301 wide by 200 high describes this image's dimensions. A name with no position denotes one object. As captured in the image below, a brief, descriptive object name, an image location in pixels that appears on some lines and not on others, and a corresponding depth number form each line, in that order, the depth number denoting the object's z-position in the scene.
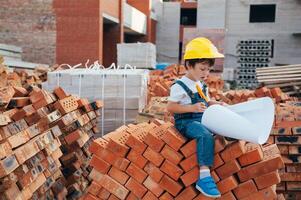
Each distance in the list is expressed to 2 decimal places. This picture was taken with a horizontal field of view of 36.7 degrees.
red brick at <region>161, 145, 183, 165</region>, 4.12
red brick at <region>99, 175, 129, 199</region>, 4.30
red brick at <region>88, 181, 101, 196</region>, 4.41
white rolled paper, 3.80
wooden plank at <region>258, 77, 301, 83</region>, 11.61
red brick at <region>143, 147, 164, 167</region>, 4.21
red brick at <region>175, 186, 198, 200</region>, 4.08
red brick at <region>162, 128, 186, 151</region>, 4.10
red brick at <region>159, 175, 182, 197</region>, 4.14
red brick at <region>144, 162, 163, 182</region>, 4.21
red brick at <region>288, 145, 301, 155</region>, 5.54
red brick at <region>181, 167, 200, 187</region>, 4.06
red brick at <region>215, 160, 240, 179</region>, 4.06
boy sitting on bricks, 3.96
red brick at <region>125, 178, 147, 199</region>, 4.26
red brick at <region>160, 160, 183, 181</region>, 4.11
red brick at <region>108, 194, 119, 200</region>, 4.35
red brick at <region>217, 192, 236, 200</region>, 4.09
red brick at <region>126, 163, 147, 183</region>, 4.27
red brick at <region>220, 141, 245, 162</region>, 4.04
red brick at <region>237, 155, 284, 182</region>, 4.08
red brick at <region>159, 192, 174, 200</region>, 4.20
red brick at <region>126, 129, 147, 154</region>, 4.29
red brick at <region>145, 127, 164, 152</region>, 4.21
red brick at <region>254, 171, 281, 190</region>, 4.08
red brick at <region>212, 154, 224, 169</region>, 4.08
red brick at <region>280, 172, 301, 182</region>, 5.50
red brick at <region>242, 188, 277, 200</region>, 4.11
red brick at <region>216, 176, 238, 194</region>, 4.05
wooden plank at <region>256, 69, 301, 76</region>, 11.90
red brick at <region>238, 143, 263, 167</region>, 4.08
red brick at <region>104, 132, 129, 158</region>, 4.35
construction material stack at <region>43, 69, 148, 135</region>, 8.37
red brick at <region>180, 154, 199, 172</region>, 4.06
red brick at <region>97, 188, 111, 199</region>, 4.39
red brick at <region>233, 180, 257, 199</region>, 4.10
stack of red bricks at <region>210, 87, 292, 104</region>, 9.99
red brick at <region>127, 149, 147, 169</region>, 4.28
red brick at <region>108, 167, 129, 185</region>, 4.33
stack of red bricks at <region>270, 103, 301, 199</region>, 5.51
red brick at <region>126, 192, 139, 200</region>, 4.30
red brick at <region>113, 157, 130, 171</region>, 4.32
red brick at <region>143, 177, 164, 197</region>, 4.21
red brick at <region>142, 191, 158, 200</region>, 4.23
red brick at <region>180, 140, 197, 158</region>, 4.07
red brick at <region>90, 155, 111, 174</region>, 4.42
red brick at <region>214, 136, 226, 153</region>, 4.05
